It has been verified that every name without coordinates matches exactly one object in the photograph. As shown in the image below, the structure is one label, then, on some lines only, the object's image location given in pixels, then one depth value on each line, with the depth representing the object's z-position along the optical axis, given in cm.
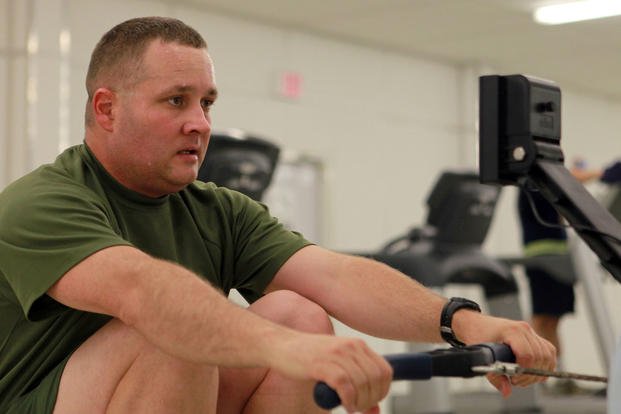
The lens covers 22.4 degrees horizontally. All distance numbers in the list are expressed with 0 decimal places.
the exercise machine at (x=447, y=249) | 750
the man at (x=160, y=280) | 225
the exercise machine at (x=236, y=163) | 627
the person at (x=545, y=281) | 829
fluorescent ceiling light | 994
